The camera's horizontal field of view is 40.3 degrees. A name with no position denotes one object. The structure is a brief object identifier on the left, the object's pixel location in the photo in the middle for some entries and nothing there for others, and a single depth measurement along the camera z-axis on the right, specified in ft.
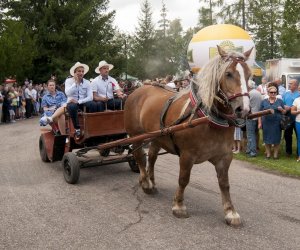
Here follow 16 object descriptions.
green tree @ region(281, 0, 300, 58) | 76.38
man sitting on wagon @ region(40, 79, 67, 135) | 27.09
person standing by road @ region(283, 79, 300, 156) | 30.13
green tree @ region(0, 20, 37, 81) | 74.13
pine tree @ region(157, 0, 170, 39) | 213.87
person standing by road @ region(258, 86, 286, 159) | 29.12
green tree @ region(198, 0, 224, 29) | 111.86
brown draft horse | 13.96
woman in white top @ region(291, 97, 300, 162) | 28.32
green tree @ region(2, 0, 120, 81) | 98.58
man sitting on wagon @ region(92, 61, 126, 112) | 24.13
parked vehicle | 57.35
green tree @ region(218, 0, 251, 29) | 101.86
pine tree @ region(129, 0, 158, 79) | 159.43
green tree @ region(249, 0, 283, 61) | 101.45
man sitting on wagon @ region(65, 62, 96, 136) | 23.32
